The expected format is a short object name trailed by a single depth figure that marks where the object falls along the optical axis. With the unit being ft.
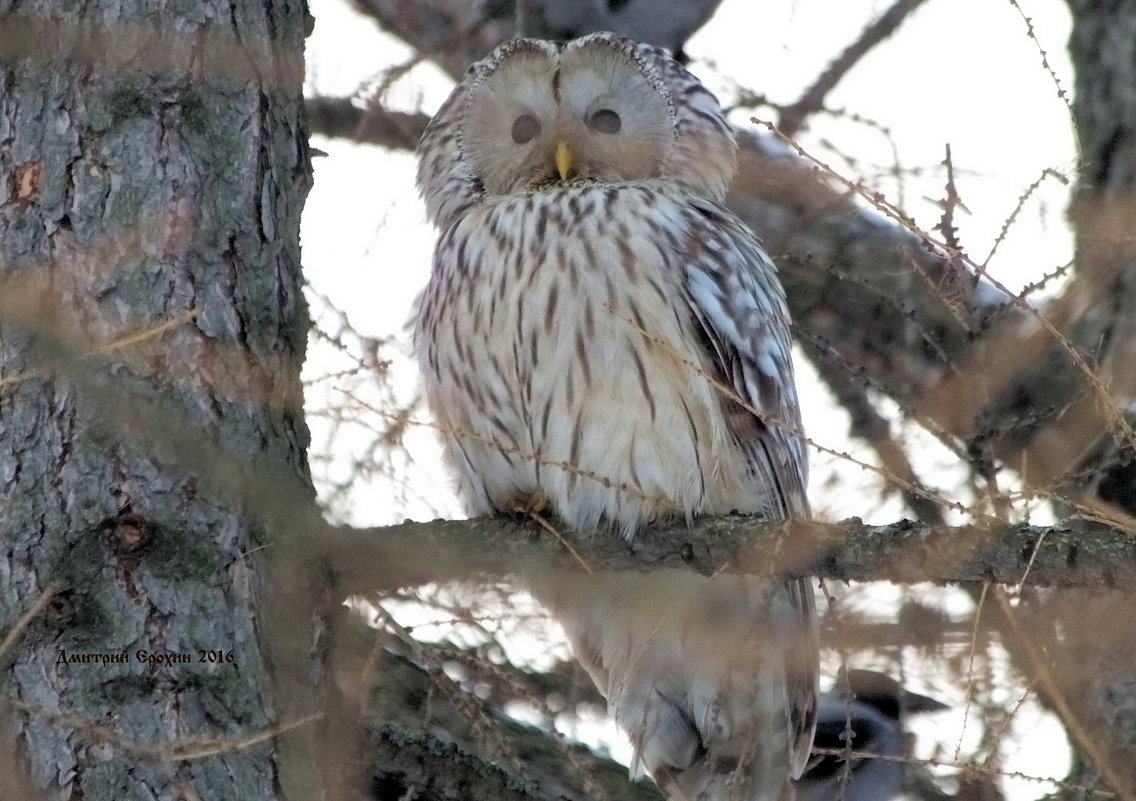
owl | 25.53
